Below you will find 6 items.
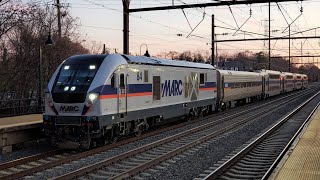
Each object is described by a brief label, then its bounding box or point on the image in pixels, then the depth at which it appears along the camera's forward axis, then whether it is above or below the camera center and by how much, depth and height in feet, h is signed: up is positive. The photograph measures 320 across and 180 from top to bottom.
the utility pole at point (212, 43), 128.98 +10.21
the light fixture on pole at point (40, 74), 63.52 +0.25
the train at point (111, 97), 42.83 -2.55
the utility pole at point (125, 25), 72.90 +9.21
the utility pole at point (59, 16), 93.45 +13.63
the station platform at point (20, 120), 47.88 -5.82
